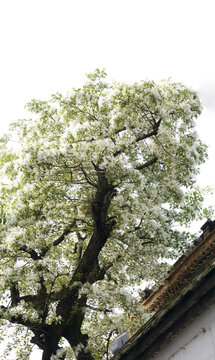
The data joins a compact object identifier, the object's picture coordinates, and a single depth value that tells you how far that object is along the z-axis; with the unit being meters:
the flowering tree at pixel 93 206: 12.23
